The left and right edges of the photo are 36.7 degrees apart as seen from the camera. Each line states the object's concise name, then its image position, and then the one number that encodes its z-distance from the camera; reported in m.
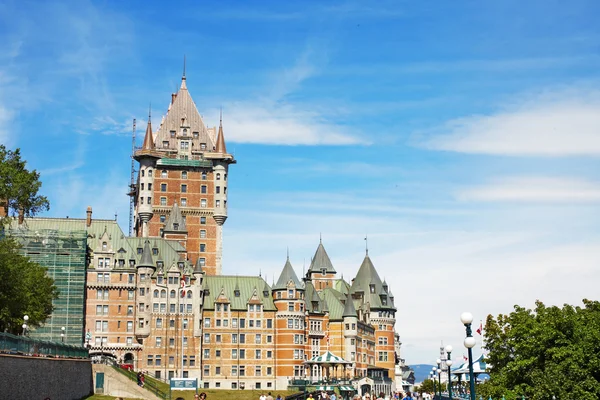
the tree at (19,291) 69.81
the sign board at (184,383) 67.62
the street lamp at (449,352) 52.06
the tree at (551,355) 65.44
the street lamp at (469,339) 37.00
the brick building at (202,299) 125.38
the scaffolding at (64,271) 110.94
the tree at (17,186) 70.44
